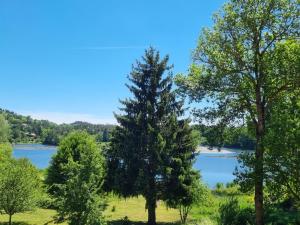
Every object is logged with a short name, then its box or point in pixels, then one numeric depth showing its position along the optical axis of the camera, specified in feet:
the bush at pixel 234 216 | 48.15
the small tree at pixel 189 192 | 62.46
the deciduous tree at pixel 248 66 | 37.71
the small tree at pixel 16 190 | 52.55
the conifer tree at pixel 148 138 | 62.67
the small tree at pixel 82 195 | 44.77
